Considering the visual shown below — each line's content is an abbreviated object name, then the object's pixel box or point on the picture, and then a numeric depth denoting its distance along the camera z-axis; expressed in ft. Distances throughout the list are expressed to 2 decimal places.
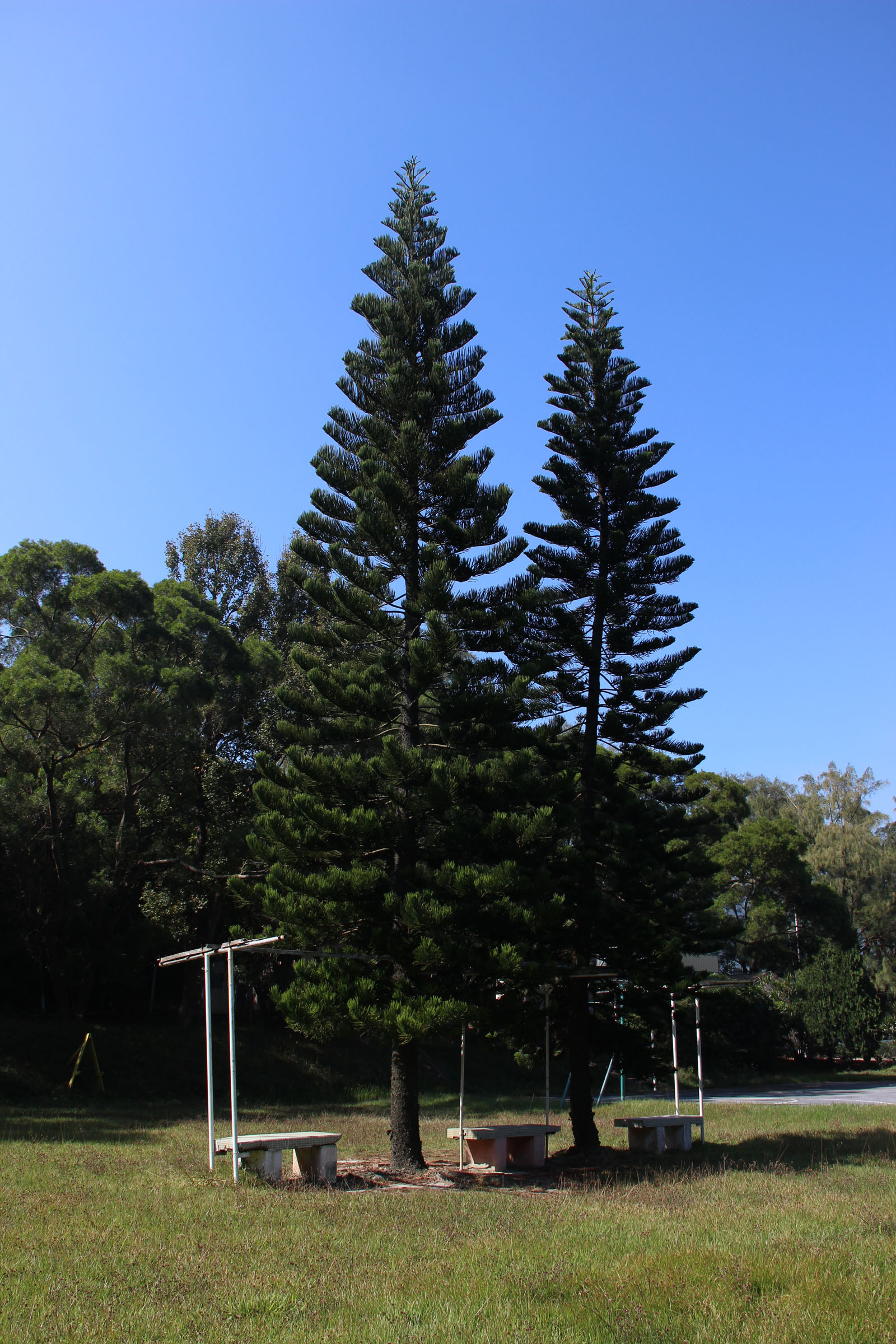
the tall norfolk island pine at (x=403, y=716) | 31.17
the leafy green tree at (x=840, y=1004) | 85.76
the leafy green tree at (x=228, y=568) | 83.63
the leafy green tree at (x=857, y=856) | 117.08
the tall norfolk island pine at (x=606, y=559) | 41.06
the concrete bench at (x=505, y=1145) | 33.99
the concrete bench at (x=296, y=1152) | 27.58
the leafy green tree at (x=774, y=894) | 92.17
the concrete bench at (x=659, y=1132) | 38.78
